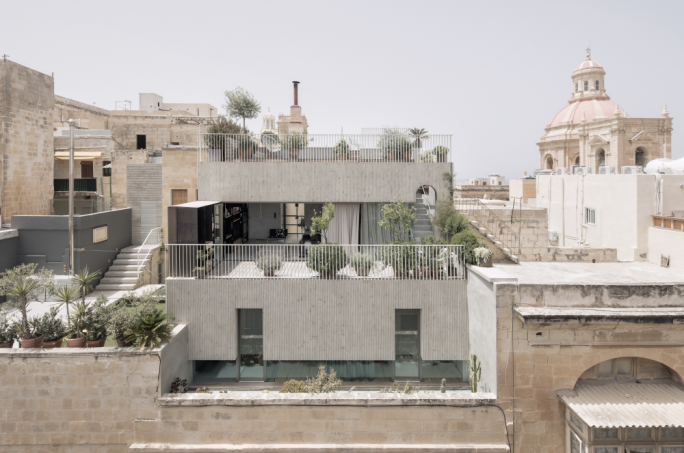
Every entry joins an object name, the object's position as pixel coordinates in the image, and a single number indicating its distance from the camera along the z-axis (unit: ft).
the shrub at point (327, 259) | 39.24
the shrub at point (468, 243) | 39.17
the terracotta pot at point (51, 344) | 34.15
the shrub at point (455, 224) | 42.60
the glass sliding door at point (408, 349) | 39.93
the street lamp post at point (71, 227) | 48.55
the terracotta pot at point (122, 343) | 33.73
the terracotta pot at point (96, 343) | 34.32
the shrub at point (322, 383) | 34.47
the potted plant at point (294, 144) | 47.85
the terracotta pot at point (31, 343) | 33.50
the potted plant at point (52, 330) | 34.41
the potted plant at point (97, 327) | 34.45
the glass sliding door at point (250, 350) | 39.91
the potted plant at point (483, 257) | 38.24
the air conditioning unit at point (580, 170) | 74.18
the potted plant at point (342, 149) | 47.83
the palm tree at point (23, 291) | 34.22
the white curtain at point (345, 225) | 47.80
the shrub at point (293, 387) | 35.01
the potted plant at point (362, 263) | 39.55
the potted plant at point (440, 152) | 46.88
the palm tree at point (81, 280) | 37.46
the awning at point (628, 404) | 28.68
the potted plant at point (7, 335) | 34.06
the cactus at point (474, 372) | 35.74
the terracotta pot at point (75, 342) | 33.94
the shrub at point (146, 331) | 33.09
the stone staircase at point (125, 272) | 51.03
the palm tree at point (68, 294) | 35.12
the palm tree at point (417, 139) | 47.45
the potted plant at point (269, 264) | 39.50
